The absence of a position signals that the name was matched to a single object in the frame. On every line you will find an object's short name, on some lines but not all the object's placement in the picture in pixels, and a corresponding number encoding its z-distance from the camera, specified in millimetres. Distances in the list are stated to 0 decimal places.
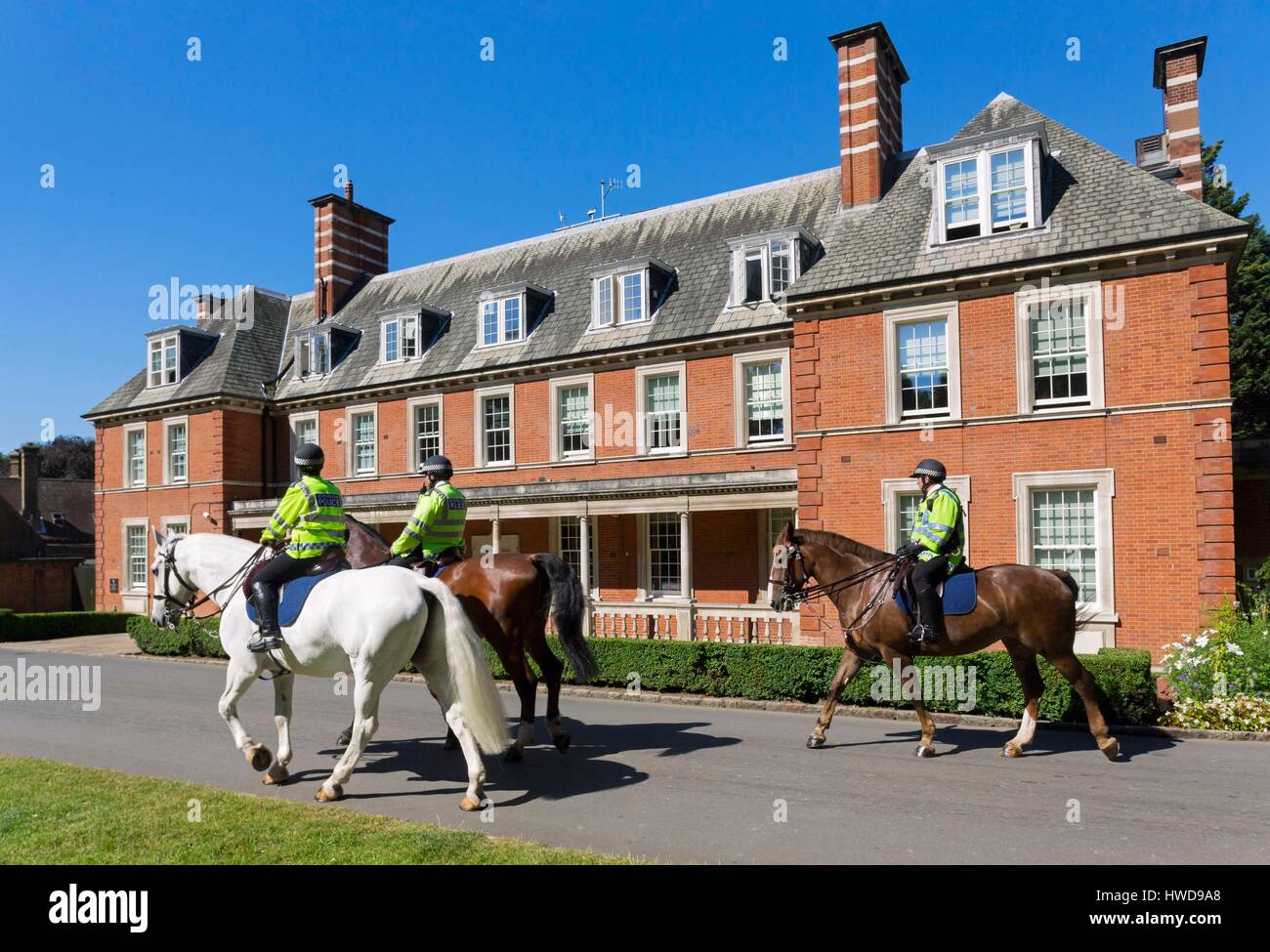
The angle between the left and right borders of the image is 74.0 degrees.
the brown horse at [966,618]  8617
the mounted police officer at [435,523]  8953
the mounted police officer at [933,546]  8562
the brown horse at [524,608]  8711
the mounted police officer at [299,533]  7516
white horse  6961
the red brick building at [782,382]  14195
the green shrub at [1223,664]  10328
